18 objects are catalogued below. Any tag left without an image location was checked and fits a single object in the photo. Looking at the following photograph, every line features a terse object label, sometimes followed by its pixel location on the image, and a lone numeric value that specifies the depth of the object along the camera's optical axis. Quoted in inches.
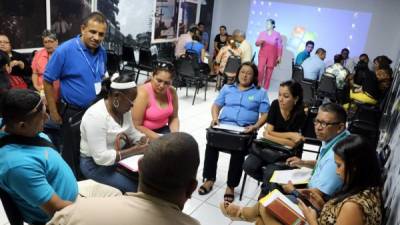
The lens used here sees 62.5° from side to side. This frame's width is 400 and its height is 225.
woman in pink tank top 106.4
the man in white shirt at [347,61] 323.6
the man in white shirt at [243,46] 286.0
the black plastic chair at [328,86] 232.0
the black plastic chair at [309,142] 121.7
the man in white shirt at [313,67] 269.7
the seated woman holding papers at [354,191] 58.8
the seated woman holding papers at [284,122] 110.6
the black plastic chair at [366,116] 147.3
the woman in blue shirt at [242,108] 123.4
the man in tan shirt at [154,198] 34.9
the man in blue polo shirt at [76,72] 103.9
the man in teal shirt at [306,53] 314.7
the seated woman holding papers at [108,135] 78.0
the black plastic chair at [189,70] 249.1
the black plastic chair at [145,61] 252.2
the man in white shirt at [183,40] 294.2
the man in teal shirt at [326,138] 77.7
